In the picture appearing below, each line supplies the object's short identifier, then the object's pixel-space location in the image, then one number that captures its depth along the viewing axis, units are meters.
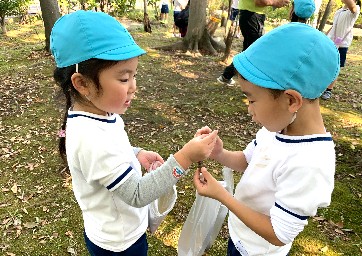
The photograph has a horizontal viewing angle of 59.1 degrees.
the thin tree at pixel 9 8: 9.98
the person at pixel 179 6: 9.55
